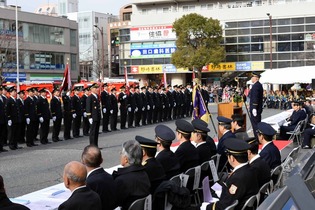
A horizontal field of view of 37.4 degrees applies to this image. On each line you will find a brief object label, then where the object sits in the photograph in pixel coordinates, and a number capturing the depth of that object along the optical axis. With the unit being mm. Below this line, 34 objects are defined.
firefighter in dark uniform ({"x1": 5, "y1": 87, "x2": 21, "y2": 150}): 13250
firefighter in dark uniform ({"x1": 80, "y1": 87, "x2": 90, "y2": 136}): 16078
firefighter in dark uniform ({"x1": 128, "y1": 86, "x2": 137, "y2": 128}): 19031
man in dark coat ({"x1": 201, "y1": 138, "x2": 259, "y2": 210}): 4680
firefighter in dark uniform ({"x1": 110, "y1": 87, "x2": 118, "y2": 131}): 17484
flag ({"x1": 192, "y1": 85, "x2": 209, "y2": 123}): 13195
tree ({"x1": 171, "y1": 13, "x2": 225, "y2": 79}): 47844
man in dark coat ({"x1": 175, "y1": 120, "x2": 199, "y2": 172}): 6234
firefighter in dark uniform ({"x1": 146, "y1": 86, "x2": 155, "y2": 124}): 20250
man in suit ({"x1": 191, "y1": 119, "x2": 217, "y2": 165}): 6625
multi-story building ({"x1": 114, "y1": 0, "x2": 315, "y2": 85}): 49969
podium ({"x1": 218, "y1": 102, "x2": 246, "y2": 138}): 13244
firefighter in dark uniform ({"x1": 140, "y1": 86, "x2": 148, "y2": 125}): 19880
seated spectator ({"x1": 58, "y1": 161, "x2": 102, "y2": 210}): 3801
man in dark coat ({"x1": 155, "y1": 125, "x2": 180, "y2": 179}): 5754
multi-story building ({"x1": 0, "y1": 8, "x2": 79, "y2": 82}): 46219
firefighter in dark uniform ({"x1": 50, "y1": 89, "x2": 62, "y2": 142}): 15016
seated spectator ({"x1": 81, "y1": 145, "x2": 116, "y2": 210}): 4513
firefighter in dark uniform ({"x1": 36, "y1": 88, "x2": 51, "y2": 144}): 14312
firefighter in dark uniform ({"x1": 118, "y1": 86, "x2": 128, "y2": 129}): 18625
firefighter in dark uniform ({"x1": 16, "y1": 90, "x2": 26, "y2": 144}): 13725
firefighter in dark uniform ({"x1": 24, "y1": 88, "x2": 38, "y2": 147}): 13930
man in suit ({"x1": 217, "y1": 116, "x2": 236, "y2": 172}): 7531
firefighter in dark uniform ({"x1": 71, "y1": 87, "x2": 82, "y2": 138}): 15891
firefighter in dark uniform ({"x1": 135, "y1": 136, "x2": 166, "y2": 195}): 5242
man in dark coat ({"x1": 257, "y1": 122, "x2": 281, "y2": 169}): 6535
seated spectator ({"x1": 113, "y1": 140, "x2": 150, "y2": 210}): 4641
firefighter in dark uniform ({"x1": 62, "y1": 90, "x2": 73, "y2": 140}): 15656
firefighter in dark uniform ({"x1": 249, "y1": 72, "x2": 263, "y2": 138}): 11227
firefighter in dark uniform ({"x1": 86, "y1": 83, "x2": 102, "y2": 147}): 12703
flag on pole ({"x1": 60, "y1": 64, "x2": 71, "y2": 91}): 18312
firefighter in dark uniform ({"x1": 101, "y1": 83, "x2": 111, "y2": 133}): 16938
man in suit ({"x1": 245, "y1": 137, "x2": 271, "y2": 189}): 5383
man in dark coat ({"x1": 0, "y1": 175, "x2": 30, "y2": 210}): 3375
